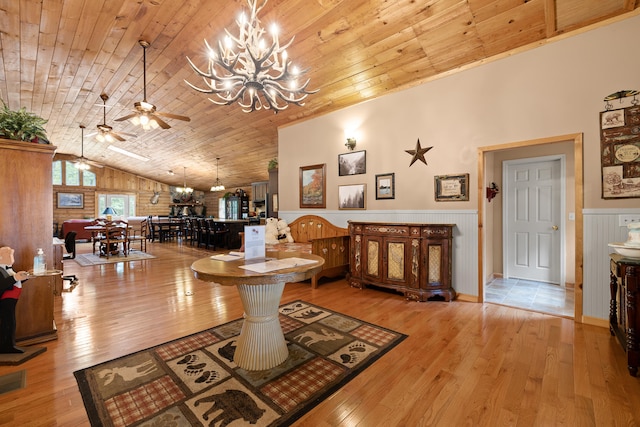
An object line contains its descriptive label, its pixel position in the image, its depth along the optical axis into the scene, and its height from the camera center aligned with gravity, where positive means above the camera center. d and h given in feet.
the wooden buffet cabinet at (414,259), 11.78 -2.13
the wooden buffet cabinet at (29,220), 8.09 -0.14
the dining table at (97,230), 22.69 -1.30
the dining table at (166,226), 34.50 -1.68
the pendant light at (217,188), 34.41 +3.13
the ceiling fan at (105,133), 17.83 +5.46
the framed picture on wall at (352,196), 15.66 +0.89
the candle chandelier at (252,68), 7.45 +4.11
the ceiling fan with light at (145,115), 13.01 +4.83
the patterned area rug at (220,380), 5.24 -3.79
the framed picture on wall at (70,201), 38.78 +1.94
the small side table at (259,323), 6.61 -2.76
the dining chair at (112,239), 22.43 -2.10
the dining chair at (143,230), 26.36 -1.75
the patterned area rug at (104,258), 20.77 -3.56
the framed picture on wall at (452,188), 12.14 +1.02
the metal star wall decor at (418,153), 13.27 +2.80
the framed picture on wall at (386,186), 14.44 +1.33
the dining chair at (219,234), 28.12 -2.22
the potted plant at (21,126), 8.19 +2.68
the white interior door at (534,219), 14.21 -0.52
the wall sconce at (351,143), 15.84 +3.92
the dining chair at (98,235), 23.55 -1.94
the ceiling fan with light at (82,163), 28.35 +5.39
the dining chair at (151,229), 34.83 -2.02
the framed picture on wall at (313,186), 17.60 +1.68
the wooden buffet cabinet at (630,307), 6.41 -2.36
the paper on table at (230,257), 7.33 -1.21
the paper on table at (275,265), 6.08 -1.23
